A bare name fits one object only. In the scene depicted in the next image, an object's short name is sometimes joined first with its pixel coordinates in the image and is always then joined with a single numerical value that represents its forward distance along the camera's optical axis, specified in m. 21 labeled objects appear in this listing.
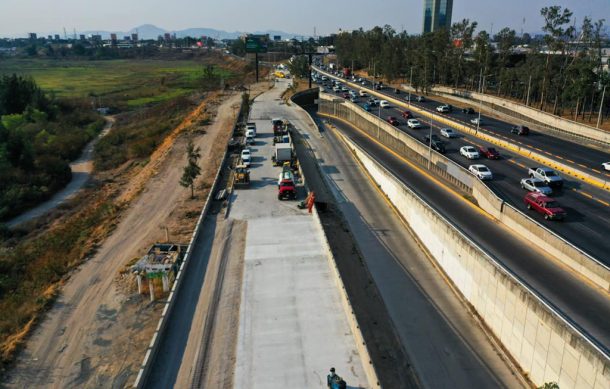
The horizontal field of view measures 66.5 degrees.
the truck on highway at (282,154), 53.59
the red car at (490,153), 49.22
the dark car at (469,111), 77.38
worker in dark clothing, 18.73
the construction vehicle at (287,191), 41.84
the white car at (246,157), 53.84
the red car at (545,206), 32.05
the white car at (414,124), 66.76
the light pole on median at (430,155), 50.01
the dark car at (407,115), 75.02
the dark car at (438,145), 52.60
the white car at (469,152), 49.81
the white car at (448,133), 60.00
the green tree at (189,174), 44.59
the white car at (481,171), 41.81
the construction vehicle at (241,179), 45.88
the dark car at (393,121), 70.06
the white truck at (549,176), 39.03
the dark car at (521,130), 59.53
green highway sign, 135.00
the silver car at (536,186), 37.31
